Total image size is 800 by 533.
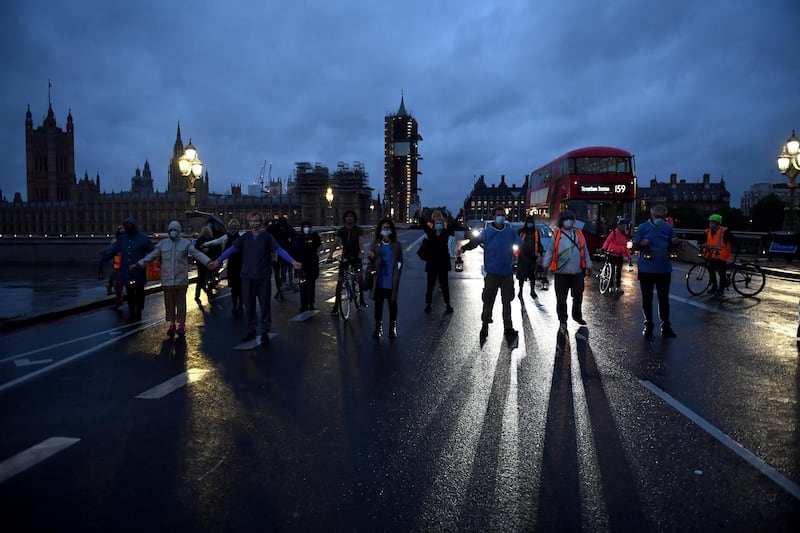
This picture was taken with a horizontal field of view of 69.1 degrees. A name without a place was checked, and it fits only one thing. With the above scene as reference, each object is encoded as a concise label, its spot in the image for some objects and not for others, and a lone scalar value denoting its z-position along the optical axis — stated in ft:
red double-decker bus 77.00
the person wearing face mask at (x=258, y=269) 27.58
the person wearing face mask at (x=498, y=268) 28.12
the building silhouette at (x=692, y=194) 488.85
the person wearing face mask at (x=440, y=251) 36.78
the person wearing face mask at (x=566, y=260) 29.78
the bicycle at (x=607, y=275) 46.01
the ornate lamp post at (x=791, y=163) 66.85
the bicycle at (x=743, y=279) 43.70
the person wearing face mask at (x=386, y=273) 29.14
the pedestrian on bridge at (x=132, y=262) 34.06
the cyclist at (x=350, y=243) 35.94
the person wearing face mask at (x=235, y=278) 38.32
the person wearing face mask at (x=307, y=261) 37.40
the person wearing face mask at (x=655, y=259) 28.86
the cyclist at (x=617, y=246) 45.29
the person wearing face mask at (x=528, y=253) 42.19
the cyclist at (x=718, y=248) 42.32
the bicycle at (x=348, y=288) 35.23
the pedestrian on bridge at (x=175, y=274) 29.12
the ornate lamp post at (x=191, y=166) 64.44
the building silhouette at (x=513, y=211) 594.73
